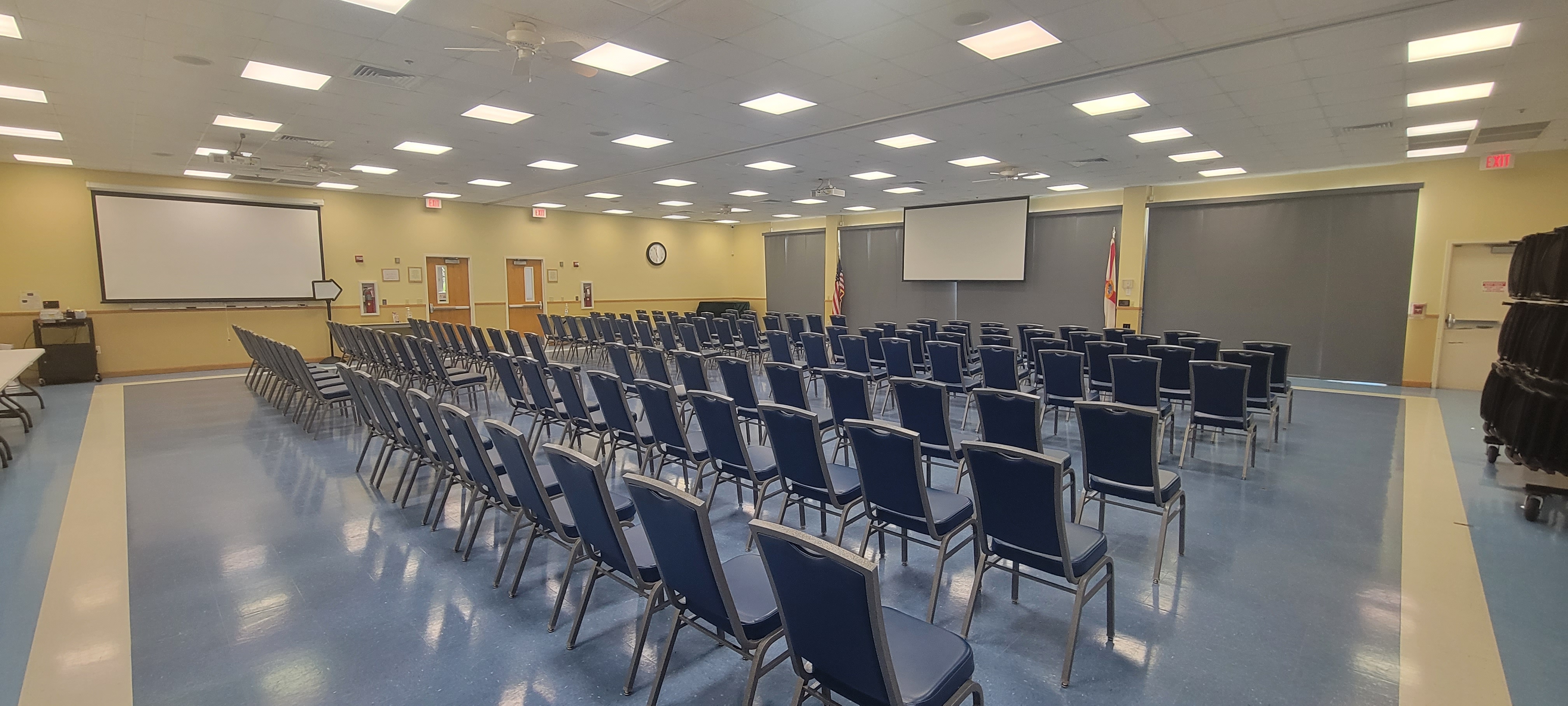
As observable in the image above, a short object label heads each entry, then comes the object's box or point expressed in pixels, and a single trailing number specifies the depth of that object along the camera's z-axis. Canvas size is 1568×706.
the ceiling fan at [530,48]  4.47
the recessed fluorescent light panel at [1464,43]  4.67
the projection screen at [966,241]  14.17
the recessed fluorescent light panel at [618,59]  5.25
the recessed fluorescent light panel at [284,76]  5.56
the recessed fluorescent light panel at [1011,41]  4.77
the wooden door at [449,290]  14.65
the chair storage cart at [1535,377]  4.38
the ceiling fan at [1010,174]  10.38
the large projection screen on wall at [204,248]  10.87
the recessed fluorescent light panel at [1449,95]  5.86
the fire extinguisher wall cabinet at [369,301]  13.55
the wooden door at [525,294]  15.91
